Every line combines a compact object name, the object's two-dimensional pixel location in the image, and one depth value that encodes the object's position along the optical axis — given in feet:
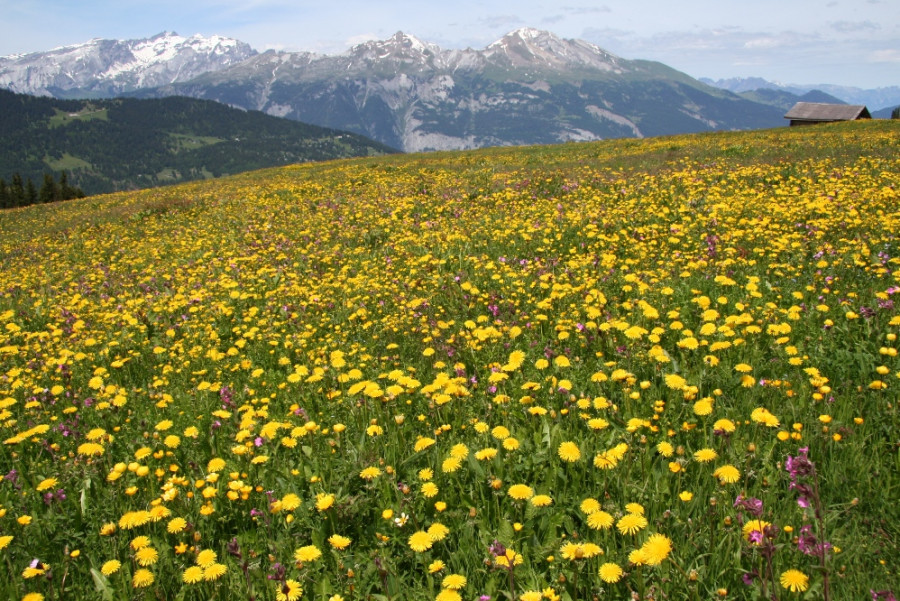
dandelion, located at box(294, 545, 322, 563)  9.35
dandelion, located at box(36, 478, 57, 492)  12.19
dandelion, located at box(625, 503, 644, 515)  9.45
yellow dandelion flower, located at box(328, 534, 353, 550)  9.34
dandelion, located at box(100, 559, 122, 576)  9.41
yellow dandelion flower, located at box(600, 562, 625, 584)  8.13
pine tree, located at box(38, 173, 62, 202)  247.50
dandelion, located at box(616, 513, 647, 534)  8.86
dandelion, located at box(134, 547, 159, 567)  9.59
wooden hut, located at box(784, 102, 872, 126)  196.03
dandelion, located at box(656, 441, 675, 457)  10.78
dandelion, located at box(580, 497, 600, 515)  9.51
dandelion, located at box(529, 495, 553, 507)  9.55
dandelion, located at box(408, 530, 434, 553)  9.15
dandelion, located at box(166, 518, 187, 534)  10.33
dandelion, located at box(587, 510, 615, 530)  9.04
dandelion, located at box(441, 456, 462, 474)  11.02
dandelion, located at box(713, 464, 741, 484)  9.61
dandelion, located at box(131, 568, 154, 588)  9.06
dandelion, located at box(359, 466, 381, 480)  11.35
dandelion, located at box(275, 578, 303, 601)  8.27
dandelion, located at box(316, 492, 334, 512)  10.45
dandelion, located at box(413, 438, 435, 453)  11.81
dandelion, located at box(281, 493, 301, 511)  10.75
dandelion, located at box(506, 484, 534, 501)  9.98
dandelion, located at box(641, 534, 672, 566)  7.85
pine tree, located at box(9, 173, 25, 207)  245.57
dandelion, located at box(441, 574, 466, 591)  8.39
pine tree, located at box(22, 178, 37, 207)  249.88
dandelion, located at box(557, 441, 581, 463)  10.87
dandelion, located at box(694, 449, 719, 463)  10.39
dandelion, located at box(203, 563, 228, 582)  9.06
